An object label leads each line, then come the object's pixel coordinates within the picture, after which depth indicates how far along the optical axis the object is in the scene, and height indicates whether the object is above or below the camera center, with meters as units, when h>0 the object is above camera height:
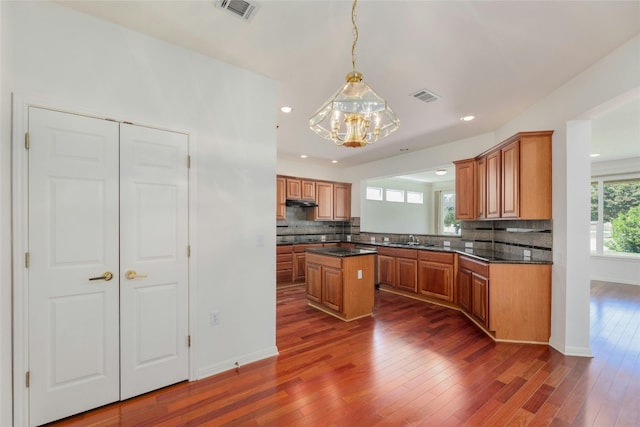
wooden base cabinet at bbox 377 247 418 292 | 4.92 -1.00
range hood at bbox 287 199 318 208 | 6.27 +0.25
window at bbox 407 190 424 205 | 8.88 +0.56
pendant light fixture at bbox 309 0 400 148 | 1.78 +0.74
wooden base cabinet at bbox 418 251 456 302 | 4.36 -0.98
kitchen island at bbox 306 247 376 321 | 3.85 -0.99
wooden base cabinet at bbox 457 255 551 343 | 3.09 -1.00
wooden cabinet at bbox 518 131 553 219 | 3.08 +0.45
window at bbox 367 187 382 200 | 7.75 +0.60
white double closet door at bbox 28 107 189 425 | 1.83 -0.35
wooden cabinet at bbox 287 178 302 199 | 6.18 +0.58
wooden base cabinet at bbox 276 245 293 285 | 5.81 -1.07
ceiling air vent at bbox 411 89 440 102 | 3.10 +1.37
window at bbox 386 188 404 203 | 8.30 +0.58
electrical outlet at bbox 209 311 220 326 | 2.47 -0.93
